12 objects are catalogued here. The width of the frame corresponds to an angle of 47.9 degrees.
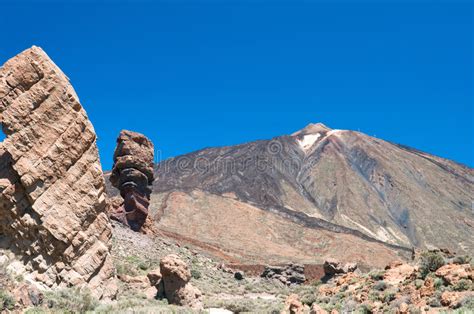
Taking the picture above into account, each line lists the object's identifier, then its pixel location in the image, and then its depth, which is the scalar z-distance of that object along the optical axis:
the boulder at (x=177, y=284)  18.55
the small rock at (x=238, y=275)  35.34
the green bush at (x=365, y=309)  13.90
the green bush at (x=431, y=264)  15.15
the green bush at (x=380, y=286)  15.94
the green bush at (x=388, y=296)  14.37
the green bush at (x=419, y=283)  14.27
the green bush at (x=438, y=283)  13.36
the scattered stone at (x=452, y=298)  11.82
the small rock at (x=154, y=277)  19.64
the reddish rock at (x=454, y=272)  13.34
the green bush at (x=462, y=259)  15.20
